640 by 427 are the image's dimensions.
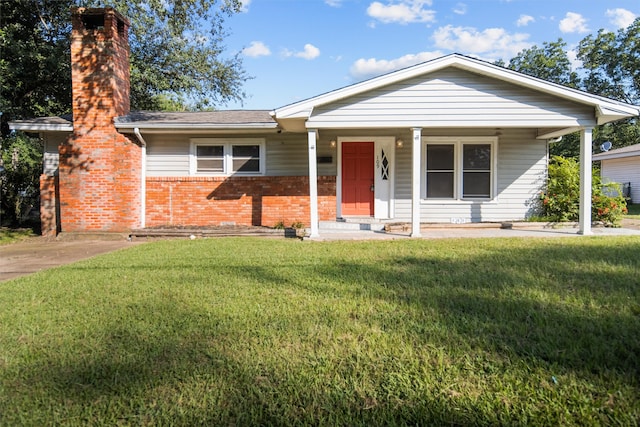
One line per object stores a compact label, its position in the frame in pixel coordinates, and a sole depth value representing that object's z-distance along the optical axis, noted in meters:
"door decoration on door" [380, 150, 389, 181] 11.09
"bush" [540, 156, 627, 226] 10.30
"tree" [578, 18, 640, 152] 28.62
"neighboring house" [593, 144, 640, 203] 22.52
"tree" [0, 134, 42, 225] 12.20
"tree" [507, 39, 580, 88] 32.22
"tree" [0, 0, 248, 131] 13.55
